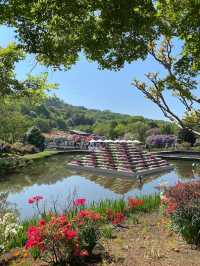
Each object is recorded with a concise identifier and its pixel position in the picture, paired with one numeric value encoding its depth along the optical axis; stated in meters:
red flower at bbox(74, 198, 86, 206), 4.48
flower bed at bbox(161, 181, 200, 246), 4.21
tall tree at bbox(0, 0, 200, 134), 3.21
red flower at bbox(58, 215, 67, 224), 3.74
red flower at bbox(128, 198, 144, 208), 6.36
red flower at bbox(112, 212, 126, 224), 5.45
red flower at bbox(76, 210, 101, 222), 4.14
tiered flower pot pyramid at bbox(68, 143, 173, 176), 15.65
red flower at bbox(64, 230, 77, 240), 3.54
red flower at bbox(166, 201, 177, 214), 4.79
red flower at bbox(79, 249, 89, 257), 3.61
